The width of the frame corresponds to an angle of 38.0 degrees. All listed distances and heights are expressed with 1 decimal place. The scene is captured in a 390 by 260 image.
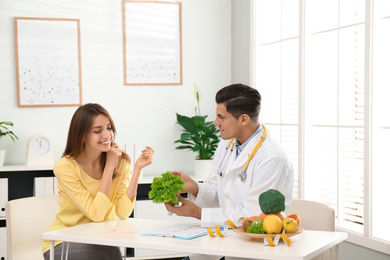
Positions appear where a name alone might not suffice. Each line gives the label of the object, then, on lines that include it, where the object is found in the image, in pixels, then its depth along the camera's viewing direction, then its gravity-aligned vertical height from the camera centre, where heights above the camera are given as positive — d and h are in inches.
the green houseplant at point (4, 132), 182.1 -7.0
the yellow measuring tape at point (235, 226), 87.0 -20.2
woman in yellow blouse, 112.4 -13.7
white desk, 83.8 -21.5
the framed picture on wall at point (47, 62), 191.3 +16.7
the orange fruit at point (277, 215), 92.0 -17.3
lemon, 89.0 -18.3
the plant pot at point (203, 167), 195.0 -19.8
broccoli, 90.8 -14.9
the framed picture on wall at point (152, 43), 201.2 +24.0
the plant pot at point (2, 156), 181.8 -14.7
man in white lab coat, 105.7 -11.7
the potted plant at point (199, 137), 194.5 -9.4
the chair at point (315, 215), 112.3 -21.5
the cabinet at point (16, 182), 176.6 -22.8
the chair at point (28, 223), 116.9 -23.9
